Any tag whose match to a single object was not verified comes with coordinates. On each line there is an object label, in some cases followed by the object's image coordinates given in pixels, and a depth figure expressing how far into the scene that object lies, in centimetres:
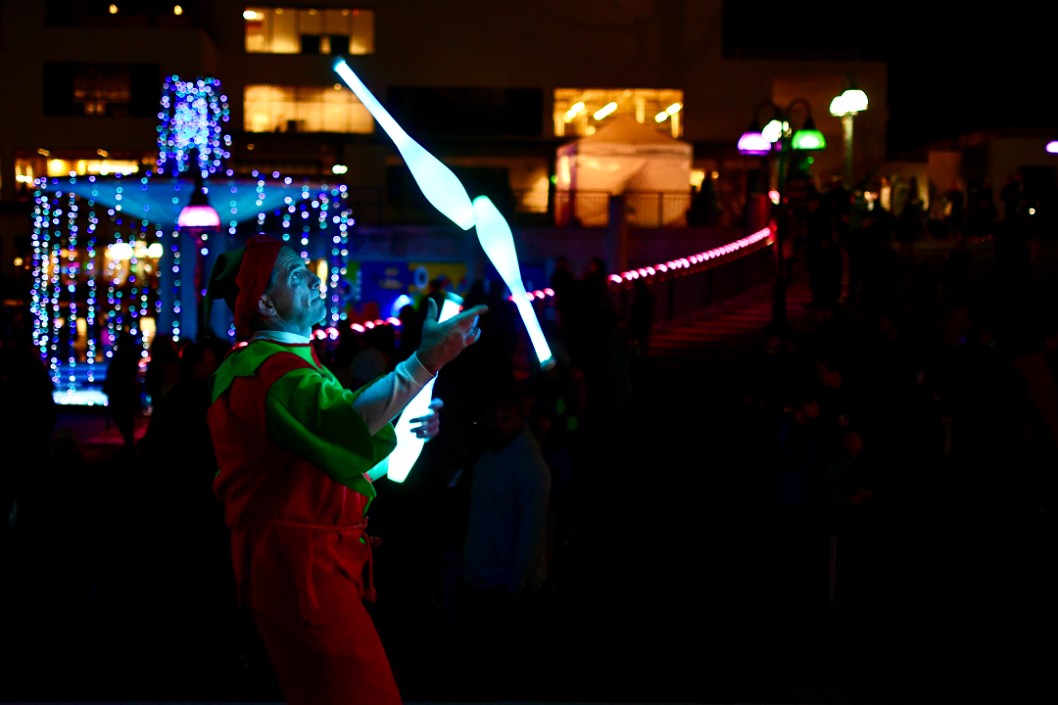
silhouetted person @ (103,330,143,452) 1312
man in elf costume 363
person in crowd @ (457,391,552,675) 616
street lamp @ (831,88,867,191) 1978
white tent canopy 2928
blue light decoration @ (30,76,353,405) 1841
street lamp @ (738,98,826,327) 1578
